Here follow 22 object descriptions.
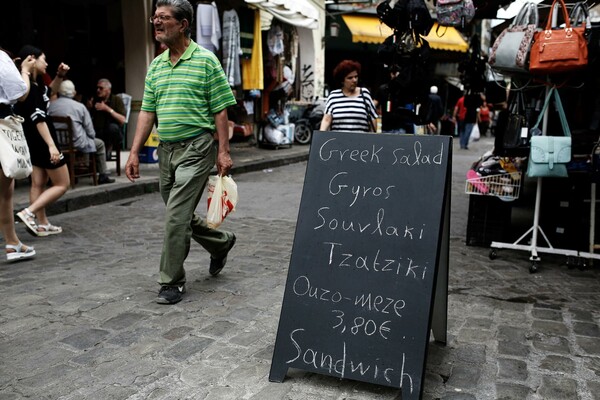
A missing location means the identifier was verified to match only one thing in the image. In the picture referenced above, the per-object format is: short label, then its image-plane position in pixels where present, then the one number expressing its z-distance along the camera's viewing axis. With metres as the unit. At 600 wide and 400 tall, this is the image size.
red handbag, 4.81
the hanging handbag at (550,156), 5.07
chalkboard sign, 2.87
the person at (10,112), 4.76
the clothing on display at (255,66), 13.12
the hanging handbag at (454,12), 5.93
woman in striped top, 6.11
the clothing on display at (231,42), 12.12
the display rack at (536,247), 5.40
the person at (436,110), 7.09
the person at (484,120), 26.13
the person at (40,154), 5.88
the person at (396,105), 6.36
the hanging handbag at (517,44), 5.16
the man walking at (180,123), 4.14
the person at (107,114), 9.71
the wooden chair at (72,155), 7.98
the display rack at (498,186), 5.82
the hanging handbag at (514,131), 5.60
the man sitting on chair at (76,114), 8.17
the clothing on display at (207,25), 11.08
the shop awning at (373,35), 22.47
